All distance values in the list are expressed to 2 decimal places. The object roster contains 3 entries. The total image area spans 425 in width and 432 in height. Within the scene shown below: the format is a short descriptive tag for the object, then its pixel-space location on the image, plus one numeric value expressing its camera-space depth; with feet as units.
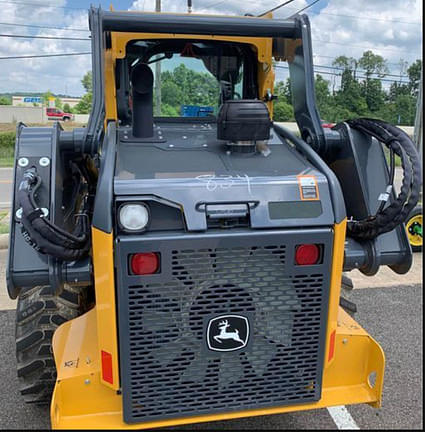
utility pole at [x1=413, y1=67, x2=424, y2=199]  26.55
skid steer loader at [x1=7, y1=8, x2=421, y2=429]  7.02
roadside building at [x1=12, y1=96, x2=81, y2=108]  229.25
